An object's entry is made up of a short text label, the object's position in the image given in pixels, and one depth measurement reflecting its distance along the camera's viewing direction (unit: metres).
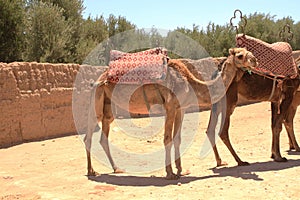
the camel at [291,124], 8.42
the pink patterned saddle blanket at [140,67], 6.65
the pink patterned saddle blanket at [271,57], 7.24
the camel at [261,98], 7.23
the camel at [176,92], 6.61
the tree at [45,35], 19.91
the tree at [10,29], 17.73
